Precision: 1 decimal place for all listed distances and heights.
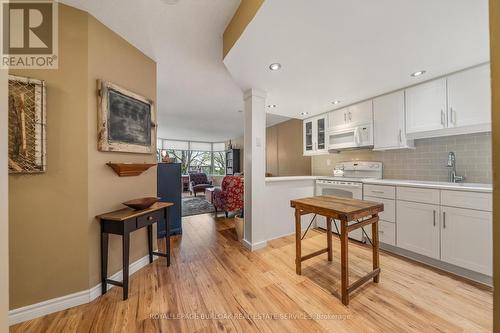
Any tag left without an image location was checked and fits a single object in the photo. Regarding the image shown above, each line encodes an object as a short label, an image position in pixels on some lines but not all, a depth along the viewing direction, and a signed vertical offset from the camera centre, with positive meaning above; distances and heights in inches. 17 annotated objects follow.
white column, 102.4 -0.1
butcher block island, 61.4 -16.9
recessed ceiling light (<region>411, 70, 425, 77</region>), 84.2 +41.3
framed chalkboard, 67.3 +18.8
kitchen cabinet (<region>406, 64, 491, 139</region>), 77.0 +26.9
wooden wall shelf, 70.7 +0.0
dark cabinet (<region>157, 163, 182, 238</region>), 115.6 -14.1
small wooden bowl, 70.7 -13.3
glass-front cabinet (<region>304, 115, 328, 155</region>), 143.9 +24.6
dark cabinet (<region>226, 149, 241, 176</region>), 317.4 +11.8
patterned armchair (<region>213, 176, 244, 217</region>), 142.9 -19.4
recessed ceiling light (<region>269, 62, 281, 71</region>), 76.9 +41.5
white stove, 110.0 -9.4
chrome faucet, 88.2 -2.4
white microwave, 114.9 +18.4
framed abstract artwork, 52.0 +12.4
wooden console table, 63.4 -20.5
